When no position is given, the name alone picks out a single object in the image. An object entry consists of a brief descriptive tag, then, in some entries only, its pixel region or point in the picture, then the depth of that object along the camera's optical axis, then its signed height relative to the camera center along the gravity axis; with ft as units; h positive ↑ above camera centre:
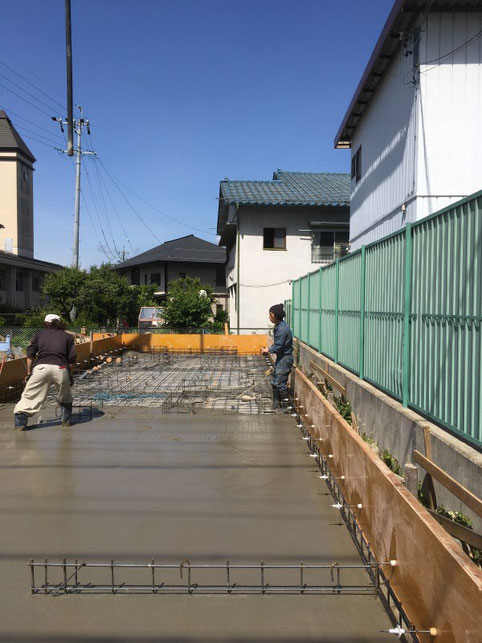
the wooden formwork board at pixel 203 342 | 67.36 -3.64
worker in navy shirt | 30.71 -2.32
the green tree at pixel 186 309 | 80.02 +0.54
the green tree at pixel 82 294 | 82.79 +2.92
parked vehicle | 97.98 -0.79
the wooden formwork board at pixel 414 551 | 7.86 -4.29
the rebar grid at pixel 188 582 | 11.50 -5.86
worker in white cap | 25.45 -2.71
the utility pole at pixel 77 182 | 91.76 +24.26
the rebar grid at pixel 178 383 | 33.42 -5.37
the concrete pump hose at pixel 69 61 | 29.14 +13.62
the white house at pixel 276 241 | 85.25 +11.44
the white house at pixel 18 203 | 137.59 +32.83
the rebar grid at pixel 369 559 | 10.11 -5.75
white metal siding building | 32.53 +12.88
